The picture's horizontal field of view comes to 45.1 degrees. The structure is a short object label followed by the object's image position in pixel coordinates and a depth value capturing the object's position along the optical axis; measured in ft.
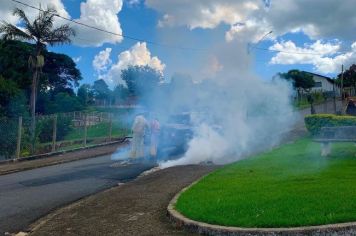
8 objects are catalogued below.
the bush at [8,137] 58.75
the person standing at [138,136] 50.11
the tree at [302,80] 201.14
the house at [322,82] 248.11
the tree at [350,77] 207.10
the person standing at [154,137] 53.47
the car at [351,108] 103.89
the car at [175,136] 59.26
